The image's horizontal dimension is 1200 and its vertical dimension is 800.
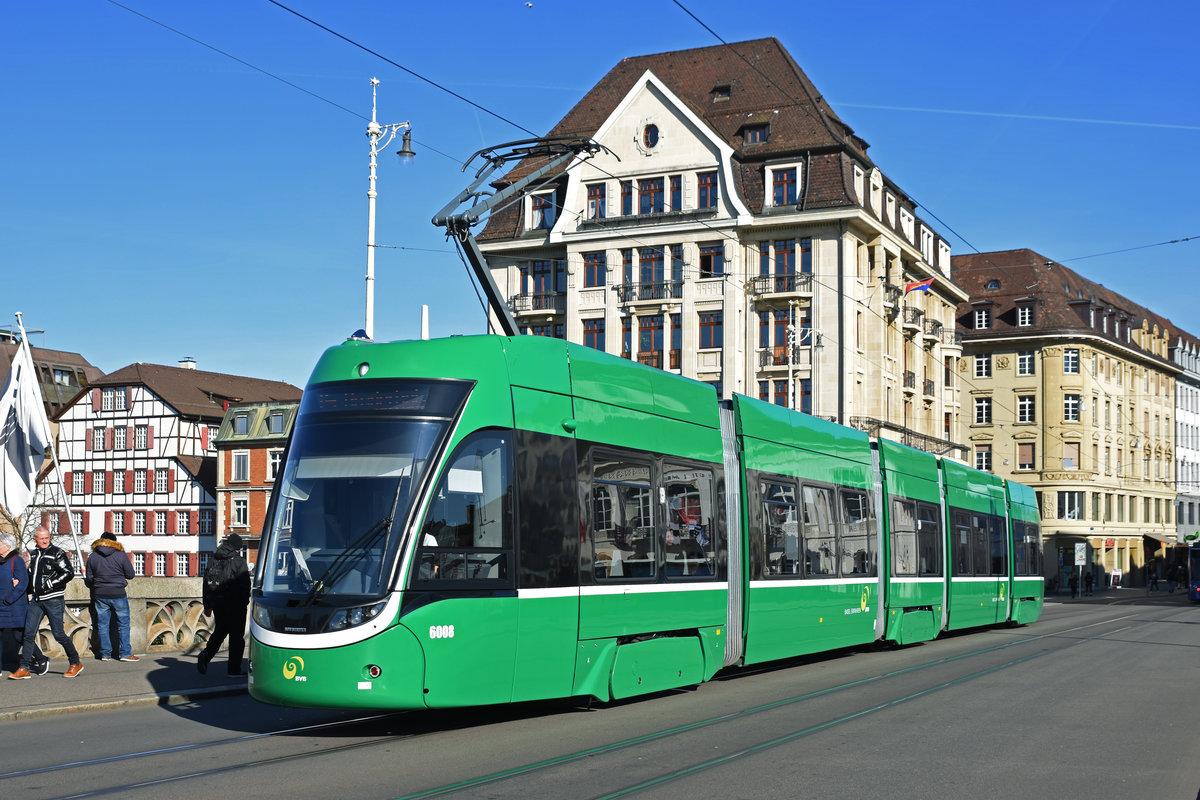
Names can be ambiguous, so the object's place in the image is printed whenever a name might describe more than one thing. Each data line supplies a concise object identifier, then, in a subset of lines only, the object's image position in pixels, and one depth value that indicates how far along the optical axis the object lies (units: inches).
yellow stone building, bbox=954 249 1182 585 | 3277.6
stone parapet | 708.0
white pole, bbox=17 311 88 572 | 806.7
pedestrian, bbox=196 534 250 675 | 641.6
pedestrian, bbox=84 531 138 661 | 664.4
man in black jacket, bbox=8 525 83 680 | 611.7
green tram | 421.1
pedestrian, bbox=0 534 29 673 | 601.3
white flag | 805.9
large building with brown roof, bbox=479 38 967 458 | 2143.2
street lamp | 1112.8
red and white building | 3292.3
